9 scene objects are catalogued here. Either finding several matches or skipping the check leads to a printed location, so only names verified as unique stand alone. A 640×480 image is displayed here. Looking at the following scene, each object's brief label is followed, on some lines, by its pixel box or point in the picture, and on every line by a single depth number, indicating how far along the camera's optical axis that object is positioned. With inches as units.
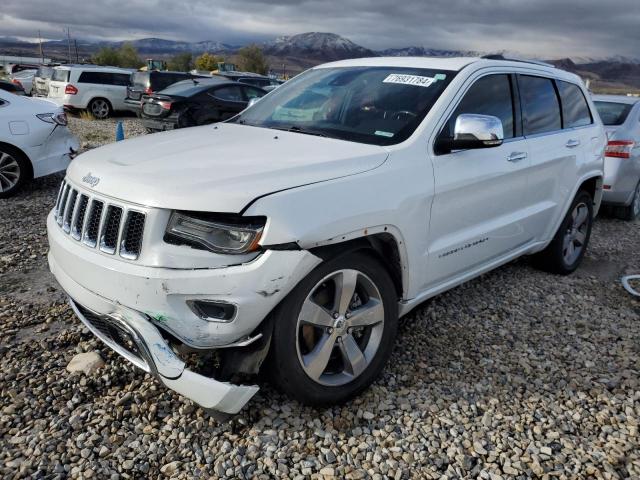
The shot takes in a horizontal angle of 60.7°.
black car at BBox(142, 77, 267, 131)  482.3
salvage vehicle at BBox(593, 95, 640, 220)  275.3
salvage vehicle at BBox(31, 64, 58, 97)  719.0
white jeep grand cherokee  91.5
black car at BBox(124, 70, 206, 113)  621.6
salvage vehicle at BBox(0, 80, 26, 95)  593.9
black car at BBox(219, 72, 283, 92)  807.1
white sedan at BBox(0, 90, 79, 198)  268.9
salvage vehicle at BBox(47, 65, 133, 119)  668.1
